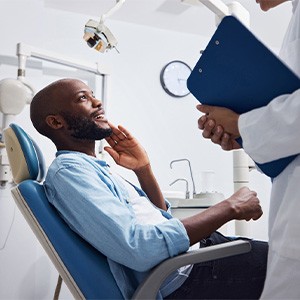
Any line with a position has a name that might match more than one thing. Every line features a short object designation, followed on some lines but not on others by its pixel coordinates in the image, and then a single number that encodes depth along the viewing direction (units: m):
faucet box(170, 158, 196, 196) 3.72
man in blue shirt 1.10
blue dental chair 1.07
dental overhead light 2.19
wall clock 3.86
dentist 0.89
